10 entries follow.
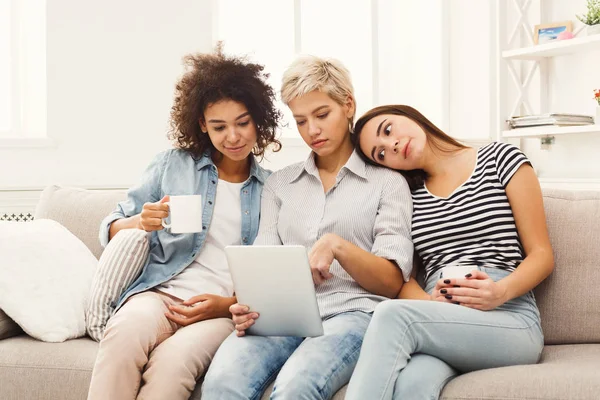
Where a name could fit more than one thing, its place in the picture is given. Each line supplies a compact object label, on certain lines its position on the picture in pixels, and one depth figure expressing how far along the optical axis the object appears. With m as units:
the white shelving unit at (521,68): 4.06
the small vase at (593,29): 3.73
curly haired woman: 1.91
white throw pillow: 2.01
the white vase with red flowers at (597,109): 3.75
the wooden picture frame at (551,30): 4.01
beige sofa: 1.86
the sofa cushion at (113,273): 2.01
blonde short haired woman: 1.64
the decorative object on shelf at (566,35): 3.95
